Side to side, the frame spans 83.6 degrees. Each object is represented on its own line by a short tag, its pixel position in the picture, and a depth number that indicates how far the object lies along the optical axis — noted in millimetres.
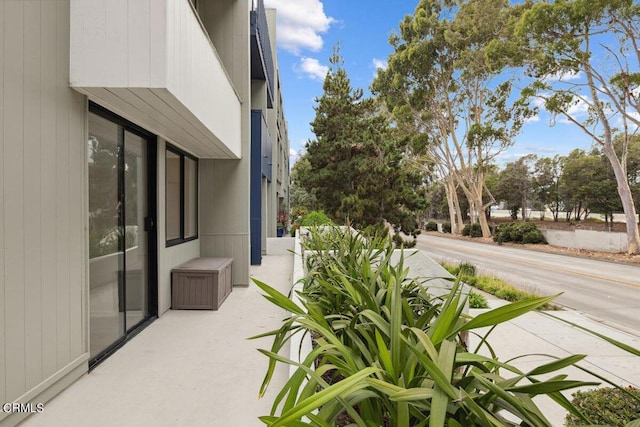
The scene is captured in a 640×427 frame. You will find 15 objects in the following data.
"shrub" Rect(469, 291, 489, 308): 6164
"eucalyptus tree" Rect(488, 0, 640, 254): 13227
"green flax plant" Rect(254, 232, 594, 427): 974
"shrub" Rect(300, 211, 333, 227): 11148
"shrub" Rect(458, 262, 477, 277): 8981
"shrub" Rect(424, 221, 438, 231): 35409
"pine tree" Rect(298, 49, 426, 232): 14156
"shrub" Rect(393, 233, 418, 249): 11881
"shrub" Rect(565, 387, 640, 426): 2098
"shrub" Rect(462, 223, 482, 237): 25003
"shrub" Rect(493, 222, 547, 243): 19297
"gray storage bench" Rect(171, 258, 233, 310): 5020
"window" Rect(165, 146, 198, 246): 5205
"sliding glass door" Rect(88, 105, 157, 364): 3320
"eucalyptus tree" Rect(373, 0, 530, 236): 18797
